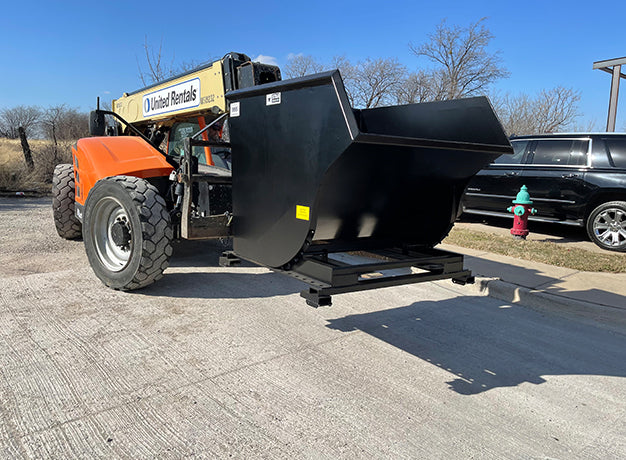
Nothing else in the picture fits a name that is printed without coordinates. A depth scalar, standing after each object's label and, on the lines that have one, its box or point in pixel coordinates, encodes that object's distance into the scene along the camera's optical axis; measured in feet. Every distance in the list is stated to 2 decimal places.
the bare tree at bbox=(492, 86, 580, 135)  90.84
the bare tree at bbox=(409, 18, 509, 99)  92.94
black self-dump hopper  9.29
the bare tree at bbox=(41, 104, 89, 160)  68.49
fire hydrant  25.93
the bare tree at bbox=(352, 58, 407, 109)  99.35
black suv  25.85
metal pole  43.21
